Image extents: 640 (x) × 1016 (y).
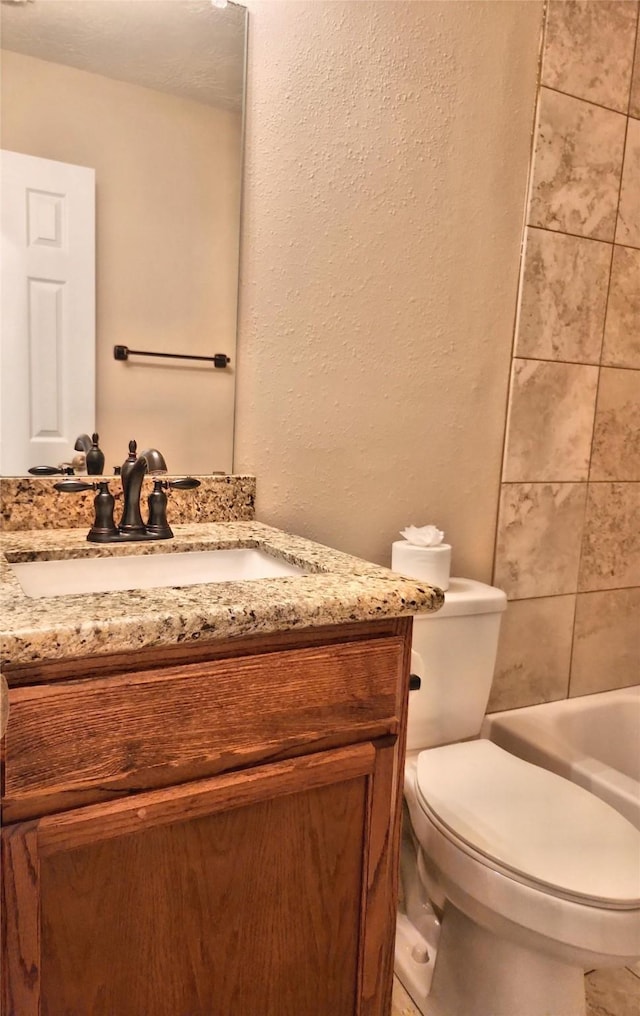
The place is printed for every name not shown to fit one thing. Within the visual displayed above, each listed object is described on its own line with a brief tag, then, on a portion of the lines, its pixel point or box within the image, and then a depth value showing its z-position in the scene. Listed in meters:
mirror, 1.16
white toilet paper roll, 1.42
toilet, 1.03
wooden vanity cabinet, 0.73
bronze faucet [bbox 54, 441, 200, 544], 1.13
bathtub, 1.45
